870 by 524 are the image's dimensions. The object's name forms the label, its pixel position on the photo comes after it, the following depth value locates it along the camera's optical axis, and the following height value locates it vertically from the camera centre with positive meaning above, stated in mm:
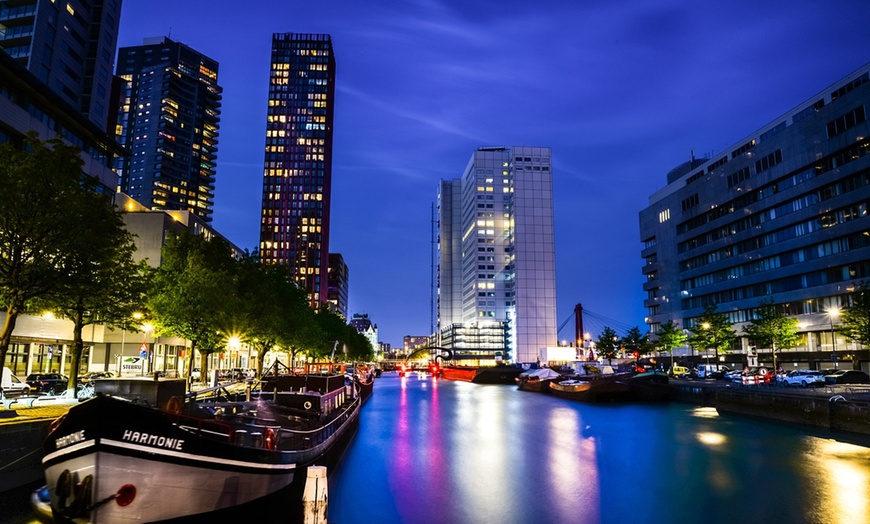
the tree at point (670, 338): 114562 +3314
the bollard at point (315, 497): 13273 -3500
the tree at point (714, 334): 97312 +3727
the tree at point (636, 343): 129200 +2628
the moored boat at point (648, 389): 69250 -4372
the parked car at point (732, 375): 78438 -3016
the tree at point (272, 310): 53406 +4646
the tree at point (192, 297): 41656 +4107
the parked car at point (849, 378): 62750 -2602
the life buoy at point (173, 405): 16969 -1643
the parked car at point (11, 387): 40281 -2739
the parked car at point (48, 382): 45125 -2679
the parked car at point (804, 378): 60438 -2629
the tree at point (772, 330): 83438 +3788
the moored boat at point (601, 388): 69938 -4444
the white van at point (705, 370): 94225 -2849
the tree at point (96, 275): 26469 +4161
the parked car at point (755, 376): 67625 -2796
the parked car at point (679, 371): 101738 -3205
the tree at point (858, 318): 63406 +4287
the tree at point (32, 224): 24906 +5730
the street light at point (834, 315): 81494 +6095
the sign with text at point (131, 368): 76019 -2459
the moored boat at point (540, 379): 91438 -4414
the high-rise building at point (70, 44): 95938 +57509
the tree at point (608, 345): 148875 +2379
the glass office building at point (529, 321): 195625 +11537
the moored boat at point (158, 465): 13078 -2979
